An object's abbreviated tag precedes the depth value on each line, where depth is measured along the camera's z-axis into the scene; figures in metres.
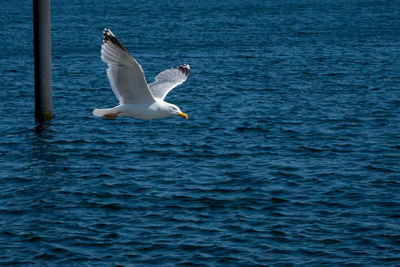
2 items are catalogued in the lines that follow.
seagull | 15.36
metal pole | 29.22
